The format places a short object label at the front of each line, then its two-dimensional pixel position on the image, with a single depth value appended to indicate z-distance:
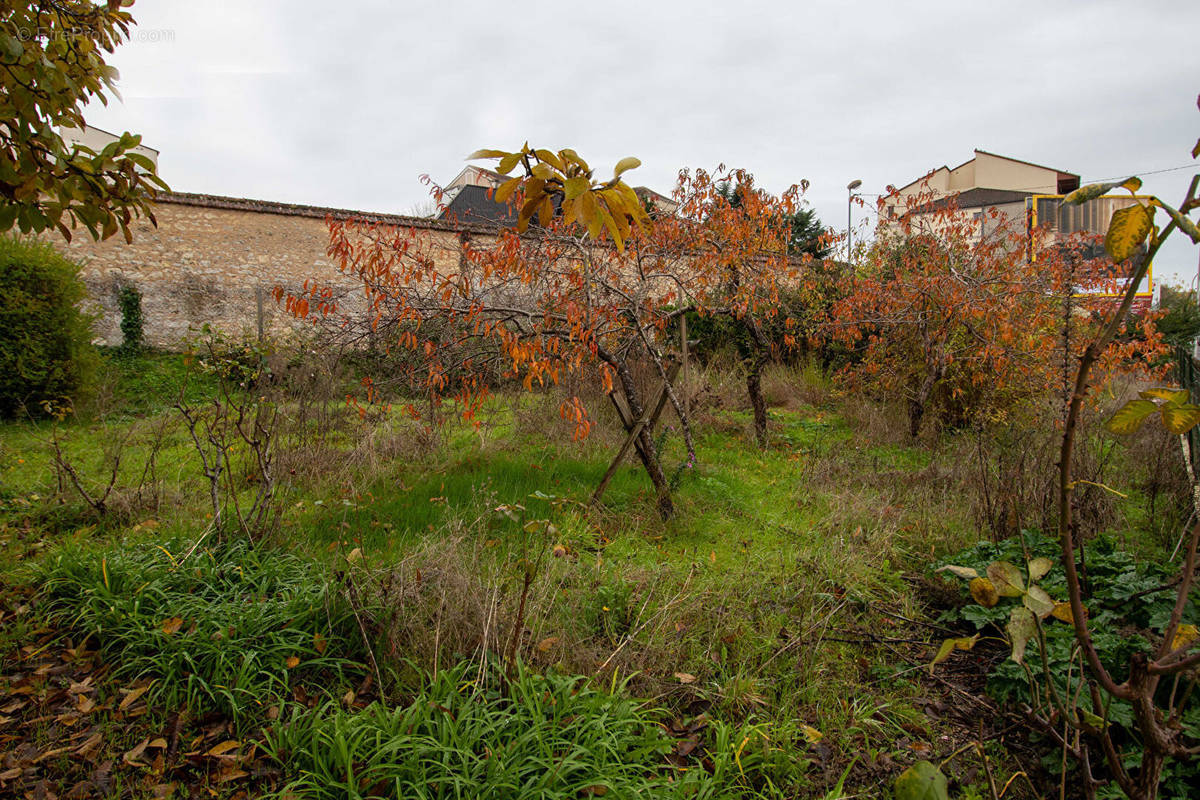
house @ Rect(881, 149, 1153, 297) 25.17
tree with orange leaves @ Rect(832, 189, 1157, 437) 6.76
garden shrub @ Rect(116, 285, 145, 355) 11.34
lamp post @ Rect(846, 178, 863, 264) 9.92
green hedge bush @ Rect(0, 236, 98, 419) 7.61
